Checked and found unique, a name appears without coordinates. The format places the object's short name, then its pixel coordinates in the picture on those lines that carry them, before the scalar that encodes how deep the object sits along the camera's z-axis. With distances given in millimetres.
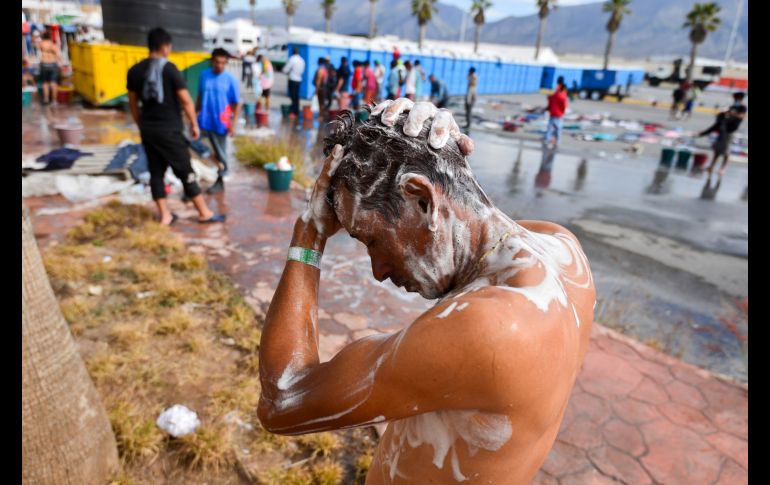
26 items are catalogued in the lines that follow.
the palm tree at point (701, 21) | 37603
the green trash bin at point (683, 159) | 12469
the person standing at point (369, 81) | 15101
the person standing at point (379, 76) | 16030
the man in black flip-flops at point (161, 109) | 5043
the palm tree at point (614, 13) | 46031
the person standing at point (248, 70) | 19325
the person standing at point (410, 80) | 15234
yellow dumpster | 12016
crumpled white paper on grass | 2760
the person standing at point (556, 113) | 13062
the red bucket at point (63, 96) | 13077
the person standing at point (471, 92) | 15602
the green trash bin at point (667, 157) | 12625
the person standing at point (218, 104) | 6590
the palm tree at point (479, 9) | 55469
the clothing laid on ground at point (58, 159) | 6988
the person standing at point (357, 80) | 15250
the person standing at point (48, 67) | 11719
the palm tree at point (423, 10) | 49438
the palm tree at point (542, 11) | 46812
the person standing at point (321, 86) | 14352
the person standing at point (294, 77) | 14234
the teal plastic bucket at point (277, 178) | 7086
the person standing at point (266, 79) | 13781
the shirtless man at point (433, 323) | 995
